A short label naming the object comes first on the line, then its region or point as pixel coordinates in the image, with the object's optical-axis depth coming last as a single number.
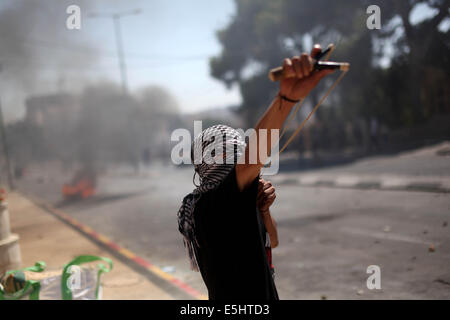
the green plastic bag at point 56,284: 2.84
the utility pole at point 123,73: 21.55
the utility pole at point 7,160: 13.01
